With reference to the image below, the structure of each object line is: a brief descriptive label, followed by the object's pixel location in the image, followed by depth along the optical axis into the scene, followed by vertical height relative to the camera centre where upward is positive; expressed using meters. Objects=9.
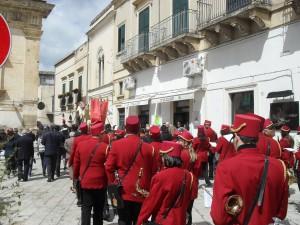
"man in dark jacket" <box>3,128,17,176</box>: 9.74 -1.06
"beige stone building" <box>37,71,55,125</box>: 34.91 +2.04
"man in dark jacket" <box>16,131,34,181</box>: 9.21 -1.22
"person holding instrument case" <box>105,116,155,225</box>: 3.66 -0.77
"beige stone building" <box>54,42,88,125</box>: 22.61 +2.94
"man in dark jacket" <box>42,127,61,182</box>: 9.16 -1.12
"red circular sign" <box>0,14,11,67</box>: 2.80 +0.80
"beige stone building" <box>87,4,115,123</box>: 18.55 +4.47
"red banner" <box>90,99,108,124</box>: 13.70 +0.43
